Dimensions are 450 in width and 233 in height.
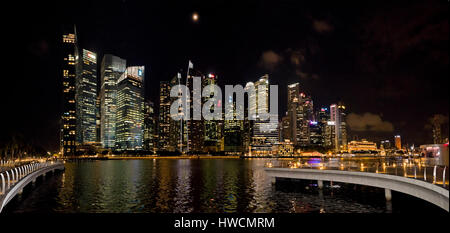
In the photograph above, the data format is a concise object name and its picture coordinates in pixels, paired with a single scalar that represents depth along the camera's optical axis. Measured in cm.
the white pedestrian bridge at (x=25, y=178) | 2272
